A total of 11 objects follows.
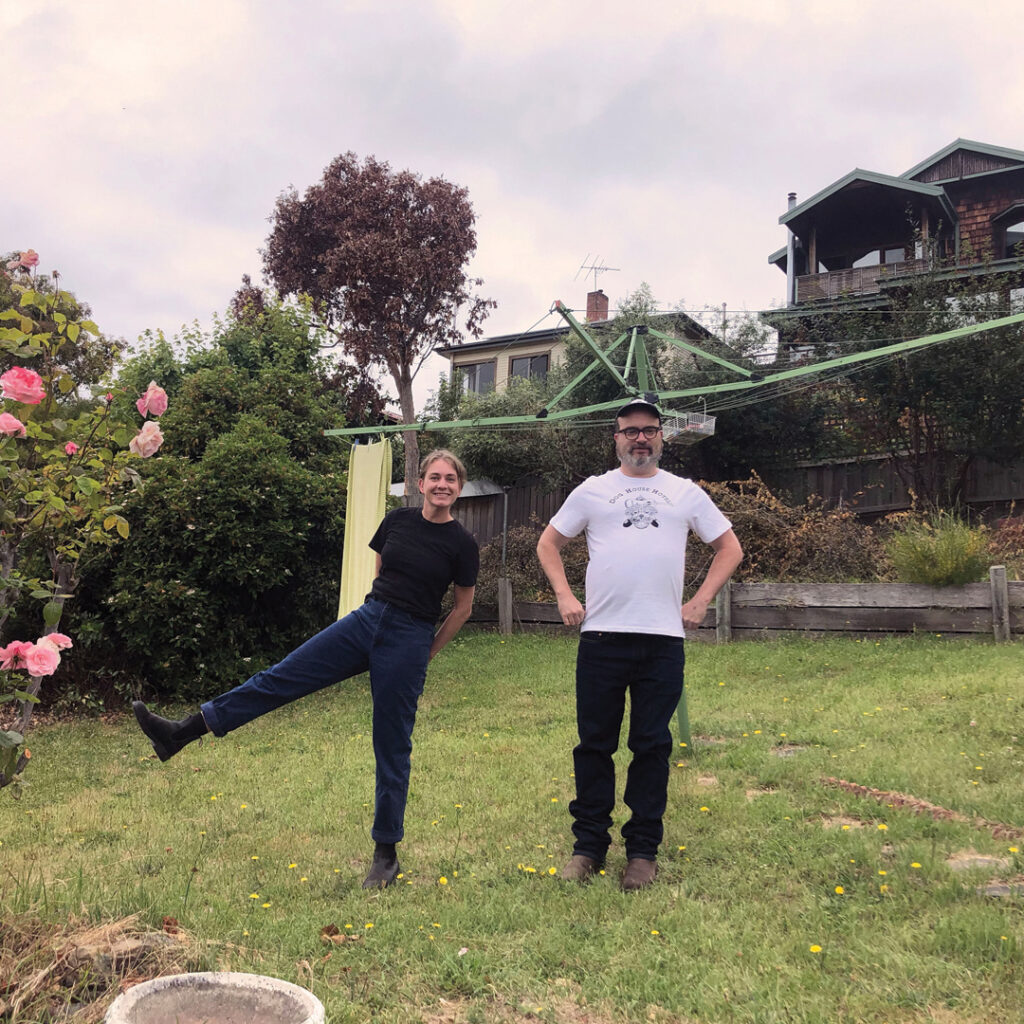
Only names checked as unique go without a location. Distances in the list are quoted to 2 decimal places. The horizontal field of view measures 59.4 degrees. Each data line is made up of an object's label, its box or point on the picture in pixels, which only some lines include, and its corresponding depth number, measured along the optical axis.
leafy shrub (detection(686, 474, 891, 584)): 11.60
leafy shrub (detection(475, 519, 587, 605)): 13.38
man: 3.60
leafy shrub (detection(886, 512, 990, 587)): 9.44
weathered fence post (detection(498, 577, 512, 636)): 12.65
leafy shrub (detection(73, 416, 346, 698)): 8.62
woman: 3.64
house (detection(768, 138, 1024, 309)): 21.88
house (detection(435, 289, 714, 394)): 28.55
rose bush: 2.45
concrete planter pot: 1.97
